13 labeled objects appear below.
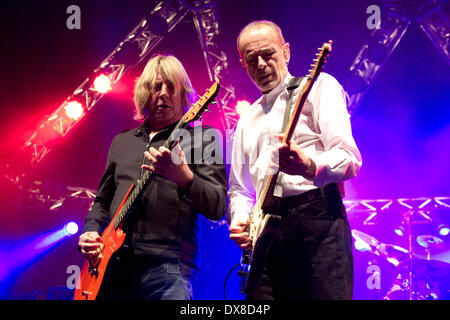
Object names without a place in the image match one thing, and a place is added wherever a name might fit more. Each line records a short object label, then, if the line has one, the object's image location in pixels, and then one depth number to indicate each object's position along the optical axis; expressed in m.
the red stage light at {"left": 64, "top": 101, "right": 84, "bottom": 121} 6.29
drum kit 5.66
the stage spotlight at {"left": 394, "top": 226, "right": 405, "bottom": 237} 6.08
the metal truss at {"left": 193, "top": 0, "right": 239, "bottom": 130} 6.49
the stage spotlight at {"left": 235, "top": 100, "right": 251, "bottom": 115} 6.47
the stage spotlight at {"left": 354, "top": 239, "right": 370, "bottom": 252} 6.11
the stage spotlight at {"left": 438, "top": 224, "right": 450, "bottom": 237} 5.75
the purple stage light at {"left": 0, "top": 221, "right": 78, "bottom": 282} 6.04
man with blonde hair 2.41
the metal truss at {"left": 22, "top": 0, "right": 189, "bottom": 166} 6.27
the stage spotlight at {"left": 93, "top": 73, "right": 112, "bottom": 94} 6.41
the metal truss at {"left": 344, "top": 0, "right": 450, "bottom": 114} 5.95
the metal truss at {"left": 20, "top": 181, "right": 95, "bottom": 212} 6.05
